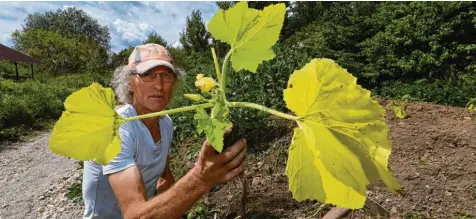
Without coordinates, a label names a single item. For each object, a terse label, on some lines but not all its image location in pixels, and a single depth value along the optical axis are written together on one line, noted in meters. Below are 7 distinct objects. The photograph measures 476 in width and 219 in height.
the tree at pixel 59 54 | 31.11
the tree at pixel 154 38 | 27.69
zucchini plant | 0.63
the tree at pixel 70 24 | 50.31
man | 1.11
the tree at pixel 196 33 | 23.30
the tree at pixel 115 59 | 32.62
